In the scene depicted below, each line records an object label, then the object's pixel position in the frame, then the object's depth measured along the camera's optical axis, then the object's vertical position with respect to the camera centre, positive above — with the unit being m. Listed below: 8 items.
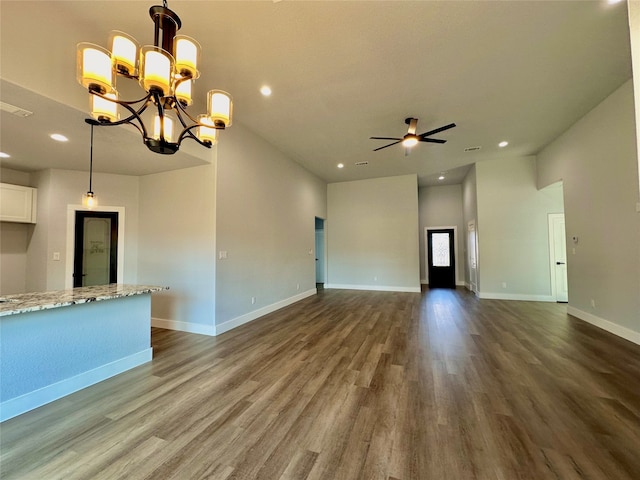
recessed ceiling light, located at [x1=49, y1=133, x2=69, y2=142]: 2.98 +1.33
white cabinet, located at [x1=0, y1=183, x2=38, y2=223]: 3.94 +0.75
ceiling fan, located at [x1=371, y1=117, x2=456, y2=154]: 4.14 +1.80
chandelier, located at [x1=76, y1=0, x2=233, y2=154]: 1.62 +1.20
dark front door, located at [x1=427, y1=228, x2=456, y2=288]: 9.38 -0.43
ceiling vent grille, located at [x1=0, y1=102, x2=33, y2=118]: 2.33 +1.31
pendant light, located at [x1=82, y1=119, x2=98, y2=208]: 3.39 +0.68
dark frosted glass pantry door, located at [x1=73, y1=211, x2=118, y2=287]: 4.48 +0.05
